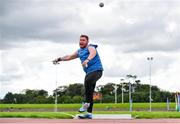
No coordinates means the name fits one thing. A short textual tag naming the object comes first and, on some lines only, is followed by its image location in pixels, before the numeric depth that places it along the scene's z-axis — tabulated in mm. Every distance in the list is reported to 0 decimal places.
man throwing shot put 11708
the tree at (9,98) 108875
